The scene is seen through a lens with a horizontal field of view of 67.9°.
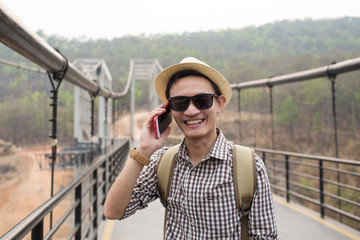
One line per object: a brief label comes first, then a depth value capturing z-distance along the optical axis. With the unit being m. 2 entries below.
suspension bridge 1.06
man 0.82
